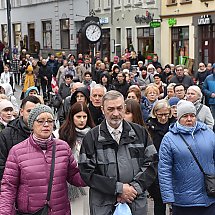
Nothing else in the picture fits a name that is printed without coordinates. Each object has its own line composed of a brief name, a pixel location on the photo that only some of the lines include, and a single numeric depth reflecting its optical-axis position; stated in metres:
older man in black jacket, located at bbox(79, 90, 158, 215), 4.66
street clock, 15.97
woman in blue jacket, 5.39
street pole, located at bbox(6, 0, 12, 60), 23.14
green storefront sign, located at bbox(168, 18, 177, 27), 29.92
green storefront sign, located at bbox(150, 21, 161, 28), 30.52
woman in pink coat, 4.54
